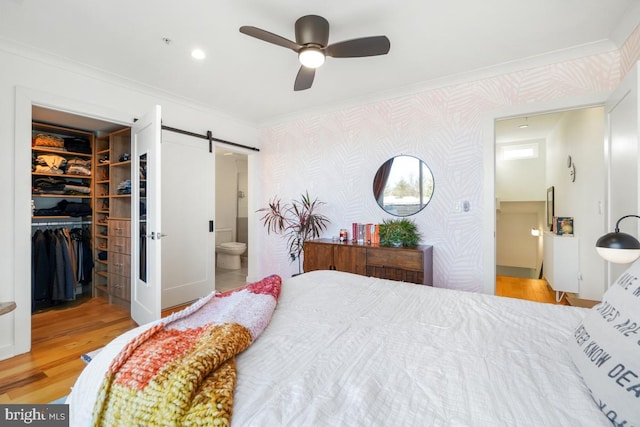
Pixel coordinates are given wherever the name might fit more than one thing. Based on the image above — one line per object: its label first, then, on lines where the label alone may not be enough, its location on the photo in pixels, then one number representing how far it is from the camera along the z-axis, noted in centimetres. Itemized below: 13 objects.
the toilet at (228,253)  530
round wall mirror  318
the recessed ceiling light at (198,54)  243
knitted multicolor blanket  69
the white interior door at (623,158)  167
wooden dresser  277
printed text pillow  64
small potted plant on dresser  304
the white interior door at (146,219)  252
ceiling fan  187
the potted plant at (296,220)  378
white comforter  69
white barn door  341
